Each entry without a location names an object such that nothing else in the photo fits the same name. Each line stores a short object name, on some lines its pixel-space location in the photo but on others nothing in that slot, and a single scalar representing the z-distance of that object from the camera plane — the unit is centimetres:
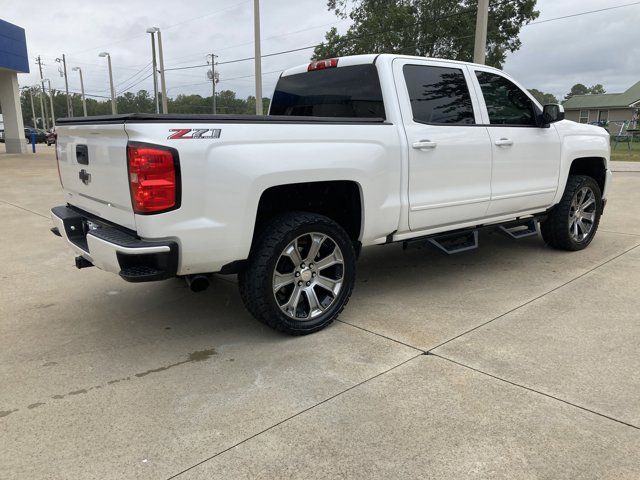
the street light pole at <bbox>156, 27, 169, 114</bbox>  3003
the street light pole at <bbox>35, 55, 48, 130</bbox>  9496
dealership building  2358
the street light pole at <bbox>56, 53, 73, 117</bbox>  7135
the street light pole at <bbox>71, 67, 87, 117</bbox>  5918
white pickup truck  309
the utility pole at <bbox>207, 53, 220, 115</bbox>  5468
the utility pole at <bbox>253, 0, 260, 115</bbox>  1888
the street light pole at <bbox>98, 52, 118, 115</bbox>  4301
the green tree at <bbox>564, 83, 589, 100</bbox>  13064
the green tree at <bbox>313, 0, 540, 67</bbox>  2825
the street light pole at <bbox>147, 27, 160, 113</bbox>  3222
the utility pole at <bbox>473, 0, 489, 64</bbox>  1289
